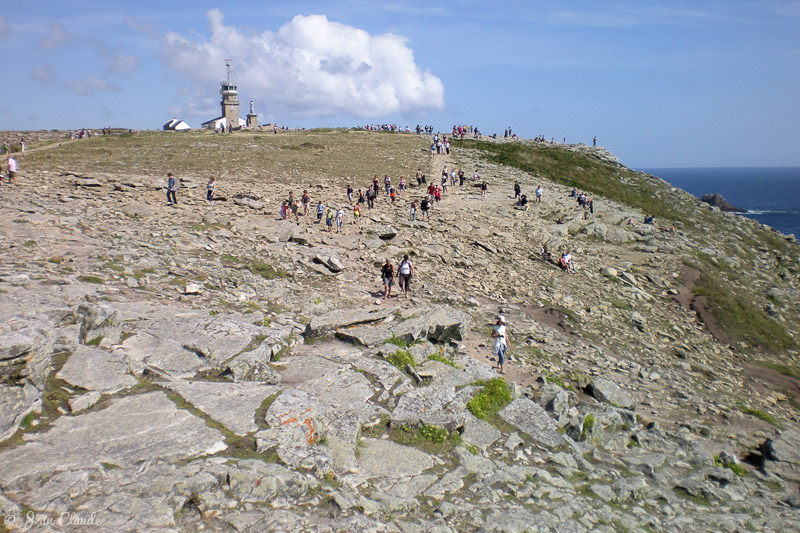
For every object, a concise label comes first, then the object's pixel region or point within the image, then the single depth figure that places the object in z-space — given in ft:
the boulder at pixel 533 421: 35.59
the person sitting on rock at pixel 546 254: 91.56
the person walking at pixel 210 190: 88.94
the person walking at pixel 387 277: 61.41
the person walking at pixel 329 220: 83.56
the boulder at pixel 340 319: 43.68
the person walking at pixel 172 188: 83.56
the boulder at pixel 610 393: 47.83
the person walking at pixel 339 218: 84.02
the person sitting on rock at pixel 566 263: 88.69
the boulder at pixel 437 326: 45.42
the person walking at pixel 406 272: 61.93
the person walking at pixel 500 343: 47.96
